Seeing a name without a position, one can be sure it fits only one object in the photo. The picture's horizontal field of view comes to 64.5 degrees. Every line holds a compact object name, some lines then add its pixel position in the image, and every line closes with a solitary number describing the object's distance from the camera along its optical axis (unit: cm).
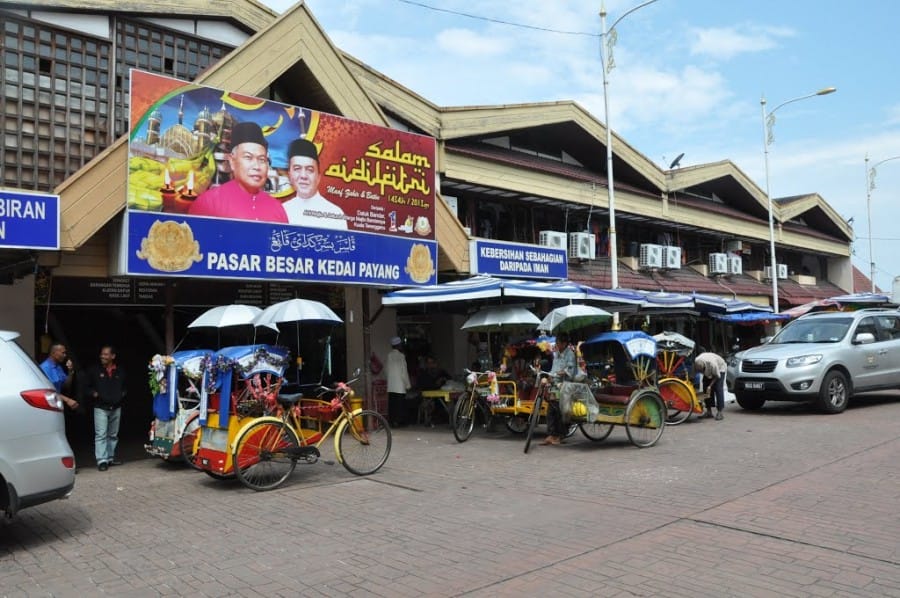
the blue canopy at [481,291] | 1294
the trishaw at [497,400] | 1198
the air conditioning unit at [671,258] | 2497
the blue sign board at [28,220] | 903
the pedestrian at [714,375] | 1400
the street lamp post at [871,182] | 3872
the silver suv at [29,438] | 593
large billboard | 1054
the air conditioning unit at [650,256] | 2419
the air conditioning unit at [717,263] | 2755
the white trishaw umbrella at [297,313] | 934
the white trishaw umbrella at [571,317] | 1204
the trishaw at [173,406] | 957
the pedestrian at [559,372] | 1085
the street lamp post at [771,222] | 2823
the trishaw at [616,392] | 1079
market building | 1055
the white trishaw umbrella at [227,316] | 959
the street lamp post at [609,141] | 1825
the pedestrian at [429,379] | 1520
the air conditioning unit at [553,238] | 1984
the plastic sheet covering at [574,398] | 1078
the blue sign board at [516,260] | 1534
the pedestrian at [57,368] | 993
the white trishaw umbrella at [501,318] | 1326
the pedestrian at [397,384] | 1488
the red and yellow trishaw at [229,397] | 857
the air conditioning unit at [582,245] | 2134
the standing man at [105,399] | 1016
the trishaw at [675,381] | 1335
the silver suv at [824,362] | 1382
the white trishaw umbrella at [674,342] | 1370
